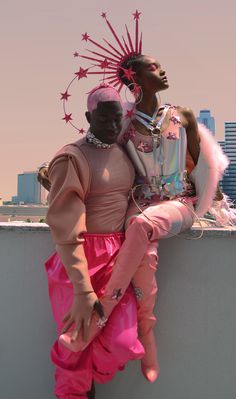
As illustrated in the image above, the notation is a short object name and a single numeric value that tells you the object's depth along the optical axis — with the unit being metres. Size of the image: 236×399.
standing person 1.70
